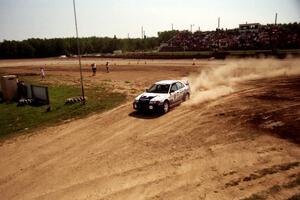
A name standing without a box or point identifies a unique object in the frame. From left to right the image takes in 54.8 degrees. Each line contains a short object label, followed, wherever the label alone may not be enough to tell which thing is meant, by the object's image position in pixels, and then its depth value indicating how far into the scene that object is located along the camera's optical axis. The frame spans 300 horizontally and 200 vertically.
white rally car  15.31
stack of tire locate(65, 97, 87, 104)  20.06
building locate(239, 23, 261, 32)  72.83
